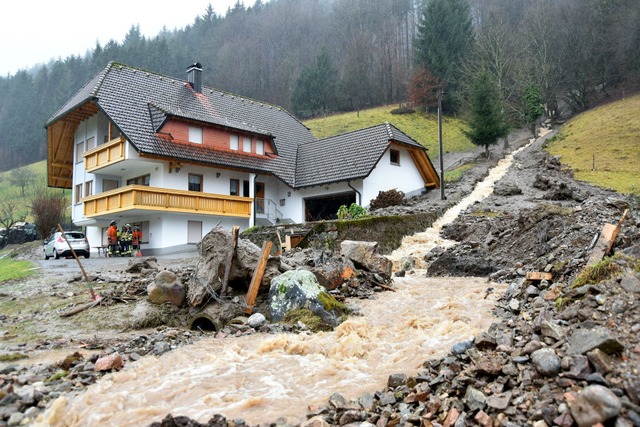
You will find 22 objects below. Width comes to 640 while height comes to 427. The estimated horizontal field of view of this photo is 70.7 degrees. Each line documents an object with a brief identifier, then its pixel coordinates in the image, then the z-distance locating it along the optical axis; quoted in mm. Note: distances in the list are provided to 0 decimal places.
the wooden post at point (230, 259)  10930
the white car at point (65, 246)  25844
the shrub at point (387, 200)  26297
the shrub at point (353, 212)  23125
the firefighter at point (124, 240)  25406
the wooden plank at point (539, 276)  8758
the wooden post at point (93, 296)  11883
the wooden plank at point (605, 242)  8074
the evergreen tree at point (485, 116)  40125
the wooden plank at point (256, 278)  10595
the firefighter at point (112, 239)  24984
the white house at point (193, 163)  26297
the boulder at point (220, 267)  10914
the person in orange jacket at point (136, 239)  25969
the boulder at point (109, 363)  6922
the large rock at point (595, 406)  3523
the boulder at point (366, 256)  13469
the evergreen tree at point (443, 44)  62375
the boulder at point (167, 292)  11008
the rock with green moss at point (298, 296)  9750
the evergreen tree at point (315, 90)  72600
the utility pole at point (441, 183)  27078
